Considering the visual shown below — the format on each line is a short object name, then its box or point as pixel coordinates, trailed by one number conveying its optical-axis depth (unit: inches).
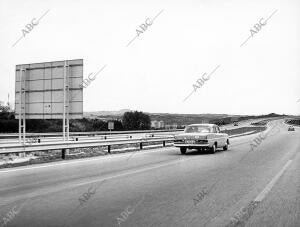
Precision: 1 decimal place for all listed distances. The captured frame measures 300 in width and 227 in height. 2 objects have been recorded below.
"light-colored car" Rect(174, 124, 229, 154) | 789.2
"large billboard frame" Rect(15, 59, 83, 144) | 860.0
